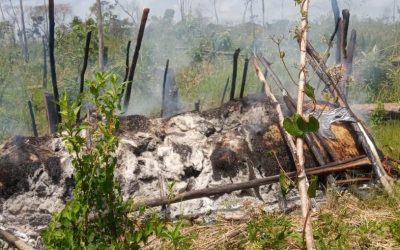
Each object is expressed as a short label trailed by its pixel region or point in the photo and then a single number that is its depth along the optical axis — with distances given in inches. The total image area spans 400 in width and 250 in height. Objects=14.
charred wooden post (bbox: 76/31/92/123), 176.0
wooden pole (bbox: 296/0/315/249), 74.7
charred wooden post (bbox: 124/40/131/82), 185.6
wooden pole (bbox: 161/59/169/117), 214.4
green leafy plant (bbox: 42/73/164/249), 93.2
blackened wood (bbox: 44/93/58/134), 194.9
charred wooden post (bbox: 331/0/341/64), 265.1
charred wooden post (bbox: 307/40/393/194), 173.6
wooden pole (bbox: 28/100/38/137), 196.9
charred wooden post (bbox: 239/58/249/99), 206.2
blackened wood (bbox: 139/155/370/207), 154.4
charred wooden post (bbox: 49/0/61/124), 166.3
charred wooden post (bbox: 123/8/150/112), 181.3
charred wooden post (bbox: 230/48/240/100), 206.1
